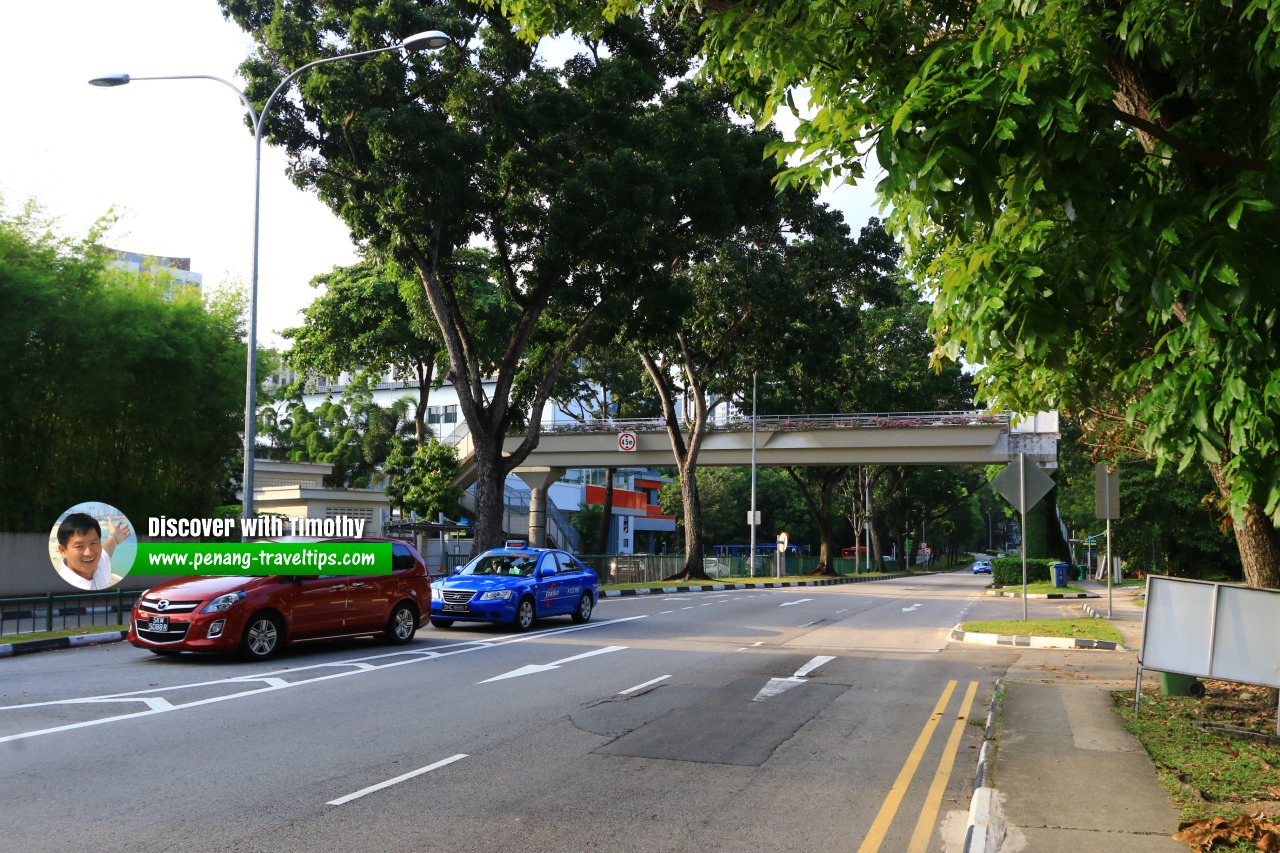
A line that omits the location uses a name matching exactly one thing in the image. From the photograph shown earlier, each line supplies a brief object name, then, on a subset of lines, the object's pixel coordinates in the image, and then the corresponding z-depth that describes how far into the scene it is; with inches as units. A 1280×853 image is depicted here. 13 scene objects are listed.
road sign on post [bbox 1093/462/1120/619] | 856.3
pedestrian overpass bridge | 1748.3
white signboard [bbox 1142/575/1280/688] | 372.5
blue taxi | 723.4
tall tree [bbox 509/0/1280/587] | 219.3
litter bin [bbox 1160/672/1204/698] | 457.4
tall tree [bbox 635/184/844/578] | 1398.9
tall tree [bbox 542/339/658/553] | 2064.5
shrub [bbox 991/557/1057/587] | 1694.1
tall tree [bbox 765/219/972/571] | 1496.1
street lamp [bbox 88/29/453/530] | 746.2
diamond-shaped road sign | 788.0
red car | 520.4
